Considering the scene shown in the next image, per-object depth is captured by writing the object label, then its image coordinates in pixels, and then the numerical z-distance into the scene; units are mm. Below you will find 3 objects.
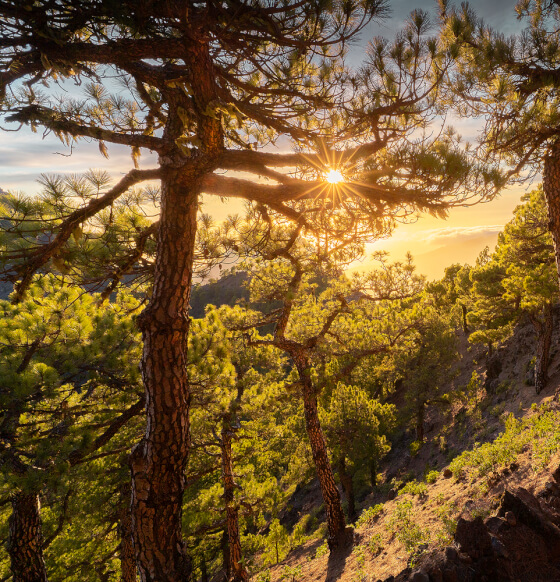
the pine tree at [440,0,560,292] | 4258
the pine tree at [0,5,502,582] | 2873
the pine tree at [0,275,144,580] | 4195
